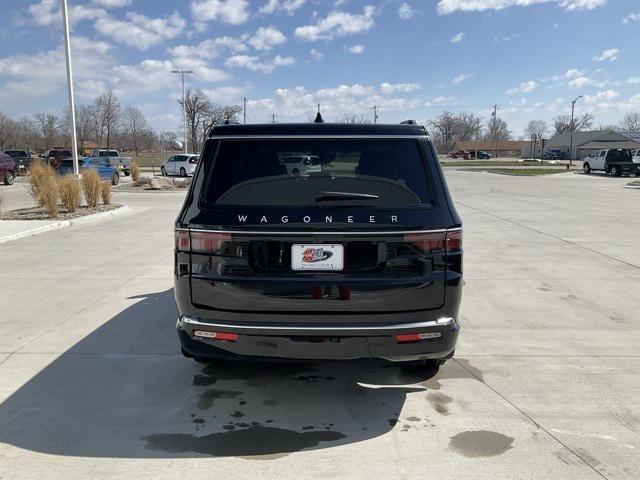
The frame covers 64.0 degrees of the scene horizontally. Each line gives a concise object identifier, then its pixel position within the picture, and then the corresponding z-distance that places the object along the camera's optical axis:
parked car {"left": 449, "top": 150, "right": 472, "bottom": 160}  103.48
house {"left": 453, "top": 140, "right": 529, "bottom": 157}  129.25
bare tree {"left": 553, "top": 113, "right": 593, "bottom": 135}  134.12
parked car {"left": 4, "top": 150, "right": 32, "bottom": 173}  37.47
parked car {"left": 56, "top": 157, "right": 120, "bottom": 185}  27.84
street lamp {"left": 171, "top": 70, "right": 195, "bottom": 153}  40.83
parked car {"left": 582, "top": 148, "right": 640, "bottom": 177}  38.47
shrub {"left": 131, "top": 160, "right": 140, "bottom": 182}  27.77
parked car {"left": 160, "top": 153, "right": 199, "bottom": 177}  34.28
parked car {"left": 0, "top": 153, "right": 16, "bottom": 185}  27.36
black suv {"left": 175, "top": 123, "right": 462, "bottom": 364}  3.12
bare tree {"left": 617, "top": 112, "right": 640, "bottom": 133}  129.25
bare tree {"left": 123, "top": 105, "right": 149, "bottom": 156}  78.91
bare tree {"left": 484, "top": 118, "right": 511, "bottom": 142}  144.43
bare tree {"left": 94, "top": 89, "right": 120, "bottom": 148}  71.50
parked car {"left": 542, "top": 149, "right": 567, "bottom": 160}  93.31
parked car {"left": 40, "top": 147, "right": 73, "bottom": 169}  33.97
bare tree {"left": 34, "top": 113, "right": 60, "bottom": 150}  81.81
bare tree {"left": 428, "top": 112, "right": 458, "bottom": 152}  150.38
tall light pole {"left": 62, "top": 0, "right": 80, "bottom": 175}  18.34
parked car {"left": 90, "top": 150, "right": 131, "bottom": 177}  37.95
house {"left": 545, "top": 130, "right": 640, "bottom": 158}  89.38
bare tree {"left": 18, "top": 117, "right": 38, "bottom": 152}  84.38
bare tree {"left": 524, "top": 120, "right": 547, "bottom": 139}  147.88
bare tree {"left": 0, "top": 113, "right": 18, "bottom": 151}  71.74
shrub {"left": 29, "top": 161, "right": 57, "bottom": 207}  13.48
